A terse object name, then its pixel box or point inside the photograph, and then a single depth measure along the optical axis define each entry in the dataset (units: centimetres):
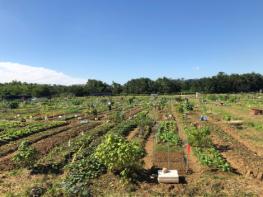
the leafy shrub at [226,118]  1840
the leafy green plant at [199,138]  1015
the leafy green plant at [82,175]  590
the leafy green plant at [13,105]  3175
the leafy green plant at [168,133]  1150
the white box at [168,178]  684
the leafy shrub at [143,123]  1407
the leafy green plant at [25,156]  809
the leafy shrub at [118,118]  1803
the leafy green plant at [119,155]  702
